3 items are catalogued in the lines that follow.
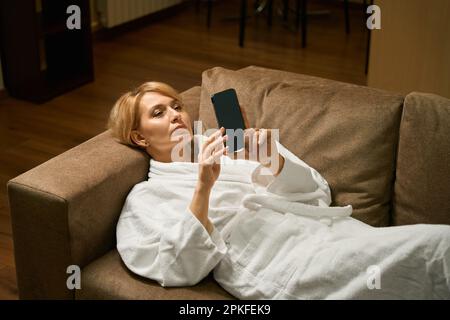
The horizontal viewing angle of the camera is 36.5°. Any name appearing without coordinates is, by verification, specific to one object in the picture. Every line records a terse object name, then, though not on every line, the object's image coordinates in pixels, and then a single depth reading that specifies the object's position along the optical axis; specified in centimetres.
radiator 479
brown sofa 176
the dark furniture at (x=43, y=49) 376
